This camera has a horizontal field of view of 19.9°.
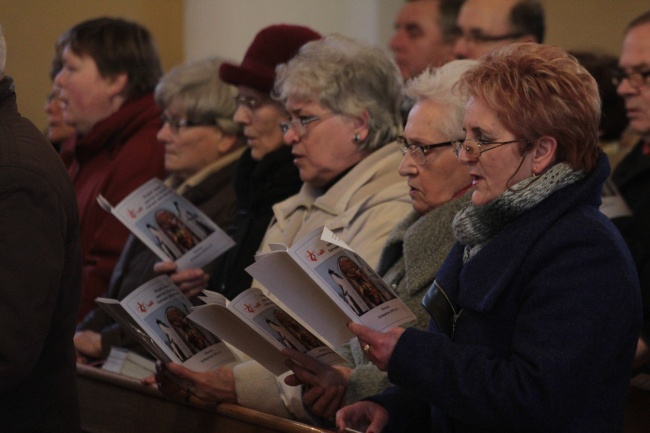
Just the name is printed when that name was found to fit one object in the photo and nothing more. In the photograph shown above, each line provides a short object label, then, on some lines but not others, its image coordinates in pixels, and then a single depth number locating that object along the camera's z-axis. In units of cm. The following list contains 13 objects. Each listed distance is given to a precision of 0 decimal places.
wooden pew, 528
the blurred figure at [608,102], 850
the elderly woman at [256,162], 702
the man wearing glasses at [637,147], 684
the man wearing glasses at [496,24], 814
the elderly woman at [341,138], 623
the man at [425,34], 937
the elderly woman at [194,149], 795
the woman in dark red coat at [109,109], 896
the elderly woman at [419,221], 513
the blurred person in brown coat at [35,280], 399
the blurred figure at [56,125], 1100
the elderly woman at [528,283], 391
